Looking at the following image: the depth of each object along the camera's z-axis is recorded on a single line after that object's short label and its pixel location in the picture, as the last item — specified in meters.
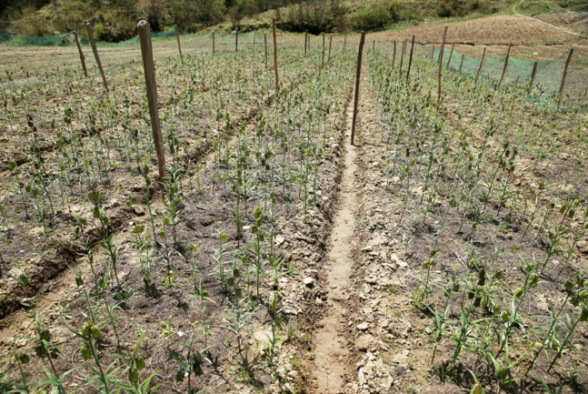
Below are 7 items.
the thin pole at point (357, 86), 7.18
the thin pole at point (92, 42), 8.75
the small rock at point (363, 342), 3.01
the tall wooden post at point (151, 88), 4.17
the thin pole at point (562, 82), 10.26
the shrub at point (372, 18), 46.78
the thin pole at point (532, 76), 11.34
